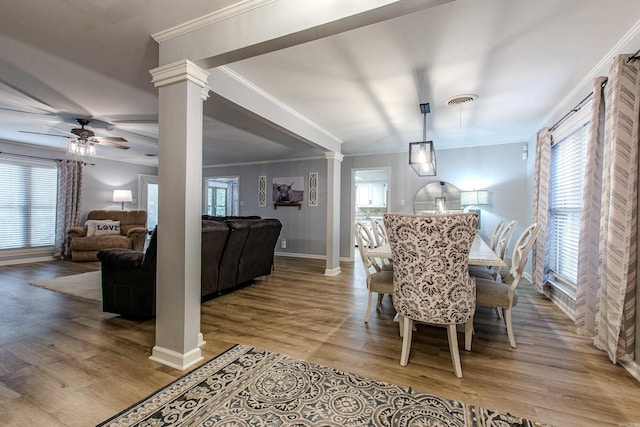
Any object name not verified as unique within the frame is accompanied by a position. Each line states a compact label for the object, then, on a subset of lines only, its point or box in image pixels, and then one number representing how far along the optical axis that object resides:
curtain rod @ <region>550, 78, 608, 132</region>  2.80
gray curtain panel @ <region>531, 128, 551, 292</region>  3.77
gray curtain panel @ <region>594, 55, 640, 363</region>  1.98
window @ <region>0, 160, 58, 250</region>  5.59
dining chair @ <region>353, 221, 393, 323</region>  2.70
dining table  2.19
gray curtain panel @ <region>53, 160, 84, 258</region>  6.17
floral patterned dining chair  1.81
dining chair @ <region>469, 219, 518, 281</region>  3.06
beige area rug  3.69
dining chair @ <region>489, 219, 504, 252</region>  3.74
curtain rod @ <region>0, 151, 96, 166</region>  5.50
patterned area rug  1.51
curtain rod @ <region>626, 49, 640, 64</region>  2.01
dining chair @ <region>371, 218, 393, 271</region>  3.31
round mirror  5.58
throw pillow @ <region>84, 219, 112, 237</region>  6.17
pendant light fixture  3.14
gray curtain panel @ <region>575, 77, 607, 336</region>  2.46
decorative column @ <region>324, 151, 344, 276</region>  5.05
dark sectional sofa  2.87
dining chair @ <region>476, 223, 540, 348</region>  2.28
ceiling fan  4.19
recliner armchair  5.90
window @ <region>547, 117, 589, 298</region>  3.19
